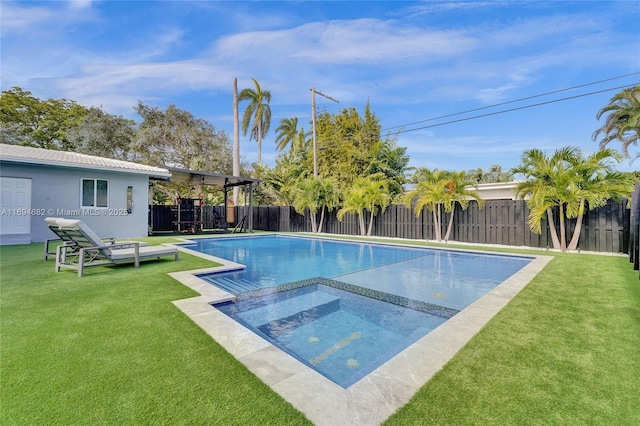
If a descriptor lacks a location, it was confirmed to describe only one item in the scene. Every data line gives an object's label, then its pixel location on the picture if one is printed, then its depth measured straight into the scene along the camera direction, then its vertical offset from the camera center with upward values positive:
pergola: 14.69 +1.70
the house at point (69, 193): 10.45 +0.64
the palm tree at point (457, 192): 12.33 +0.85
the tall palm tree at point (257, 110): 25.96 +8.86
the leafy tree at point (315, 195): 16.92 +0.93
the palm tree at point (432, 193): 12.51 +0.82
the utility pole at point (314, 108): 21.05 +7.29
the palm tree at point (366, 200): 14.86 +0.59
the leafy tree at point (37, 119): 22.11 +6.81
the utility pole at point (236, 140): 22.53 +5.45
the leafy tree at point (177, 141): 22.34 +5.33
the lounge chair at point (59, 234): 6.03 -0.52
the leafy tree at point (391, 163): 23.06 +3.80
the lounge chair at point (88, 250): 5.63 -0.82
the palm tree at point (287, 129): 34.47 +9.36
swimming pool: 3.46 -1.47
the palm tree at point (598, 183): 9.01 +0.97
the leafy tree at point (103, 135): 21.80 +5.43
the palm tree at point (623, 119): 15.17 +5.26
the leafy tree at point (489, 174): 36.34 +4.83
